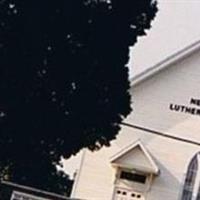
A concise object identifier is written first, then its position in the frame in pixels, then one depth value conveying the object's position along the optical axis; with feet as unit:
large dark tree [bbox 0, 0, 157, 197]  81.51
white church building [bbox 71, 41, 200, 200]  119.44
